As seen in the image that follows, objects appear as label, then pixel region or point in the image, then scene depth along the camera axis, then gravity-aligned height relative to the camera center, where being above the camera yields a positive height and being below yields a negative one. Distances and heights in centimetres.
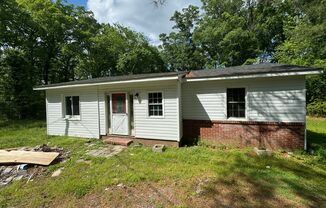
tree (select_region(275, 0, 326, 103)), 878 +396
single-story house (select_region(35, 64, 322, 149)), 743 -27
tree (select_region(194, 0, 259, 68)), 2606 +830
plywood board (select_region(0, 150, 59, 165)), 683 -183
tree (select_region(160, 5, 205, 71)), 3039 +912
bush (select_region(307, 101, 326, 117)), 1617 -81
